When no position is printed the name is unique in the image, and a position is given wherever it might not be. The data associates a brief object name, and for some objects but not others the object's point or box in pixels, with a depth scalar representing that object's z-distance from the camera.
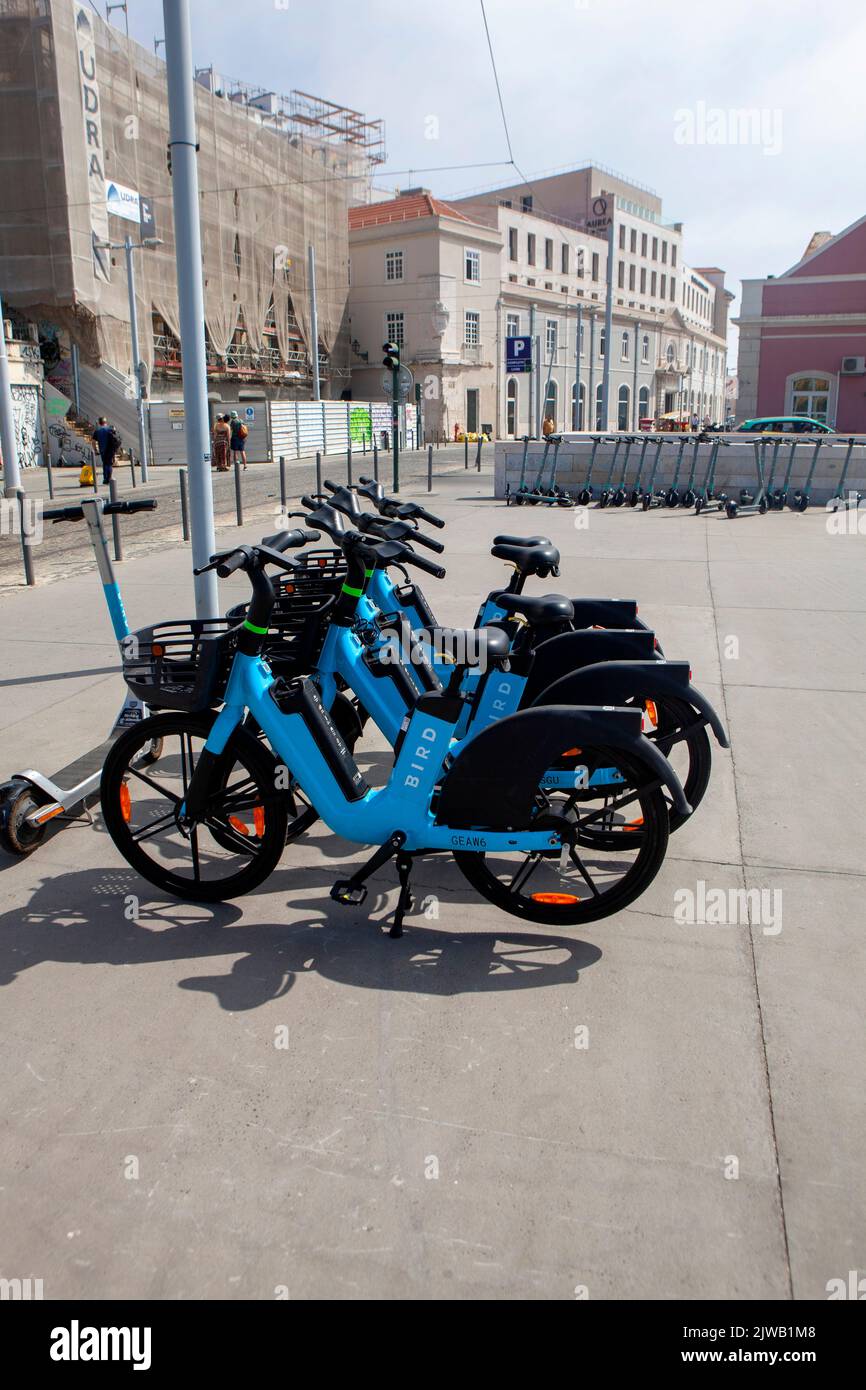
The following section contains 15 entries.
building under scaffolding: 28.89
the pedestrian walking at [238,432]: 21.62
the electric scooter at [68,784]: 3.75
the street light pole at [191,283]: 5.06
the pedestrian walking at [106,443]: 21.14
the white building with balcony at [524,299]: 50.16
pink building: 32.42
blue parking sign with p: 31.20
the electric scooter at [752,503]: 14.58
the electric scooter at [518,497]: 16.39
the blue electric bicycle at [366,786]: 3.07
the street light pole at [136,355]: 24.23
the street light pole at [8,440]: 13.45
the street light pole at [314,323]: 41.41
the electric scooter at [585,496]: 16.75
